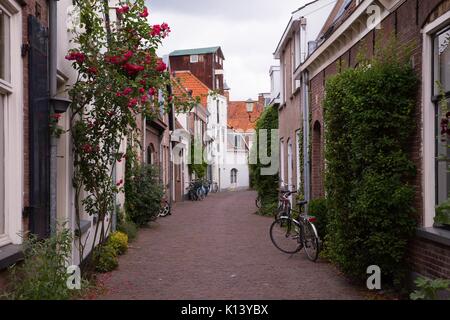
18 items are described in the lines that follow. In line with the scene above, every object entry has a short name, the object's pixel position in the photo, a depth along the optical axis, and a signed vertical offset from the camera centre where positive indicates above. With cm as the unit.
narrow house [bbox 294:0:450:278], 627 +60
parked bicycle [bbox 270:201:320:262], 1007 -156
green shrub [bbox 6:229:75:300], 512 -107
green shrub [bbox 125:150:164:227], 1480 -90
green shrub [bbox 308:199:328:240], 1096 -112
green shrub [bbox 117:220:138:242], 1269 -159
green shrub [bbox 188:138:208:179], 3509 -9
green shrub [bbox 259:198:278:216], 1988 -177
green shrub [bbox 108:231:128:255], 1045 -155
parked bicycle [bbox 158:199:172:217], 2028 -185
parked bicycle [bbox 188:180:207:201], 3222 -183
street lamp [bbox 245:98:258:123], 3063 +291
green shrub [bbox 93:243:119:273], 886 -161
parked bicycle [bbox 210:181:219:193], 4489 -229
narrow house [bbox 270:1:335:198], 1561 +237
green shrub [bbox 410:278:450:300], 440 -102
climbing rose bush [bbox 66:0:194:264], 727 +98
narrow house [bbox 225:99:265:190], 5170 -15
